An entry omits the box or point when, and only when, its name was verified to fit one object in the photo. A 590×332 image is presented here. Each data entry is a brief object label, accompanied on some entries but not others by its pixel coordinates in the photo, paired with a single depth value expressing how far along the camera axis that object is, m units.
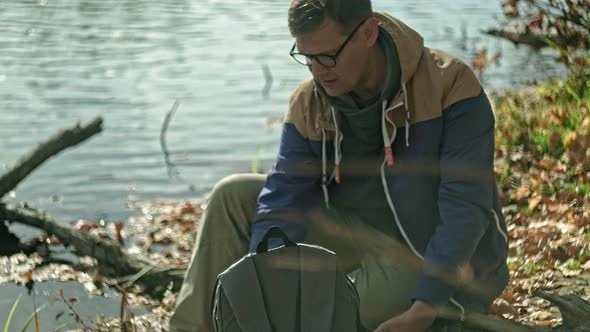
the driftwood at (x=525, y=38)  12.20
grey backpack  3.70
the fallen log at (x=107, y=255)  6.08
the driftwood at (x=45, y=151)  7.27
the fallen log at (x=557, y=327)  4.11
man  3.92
